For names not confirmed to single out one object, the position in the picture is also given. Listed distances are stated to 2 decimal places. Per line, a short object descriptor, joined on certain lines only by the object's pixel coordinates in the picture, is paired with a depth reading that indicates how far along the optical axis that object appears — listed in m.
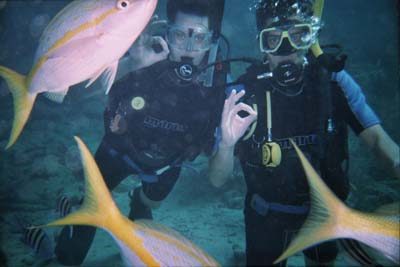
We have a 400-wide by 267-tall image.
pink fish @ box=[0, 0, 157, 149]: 0.47
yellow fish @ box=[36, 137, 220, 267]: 0.46
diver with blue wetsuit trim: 0.89
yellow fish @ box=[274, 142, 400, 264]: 0.48
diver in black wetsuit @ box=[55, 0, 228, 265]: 1.15
